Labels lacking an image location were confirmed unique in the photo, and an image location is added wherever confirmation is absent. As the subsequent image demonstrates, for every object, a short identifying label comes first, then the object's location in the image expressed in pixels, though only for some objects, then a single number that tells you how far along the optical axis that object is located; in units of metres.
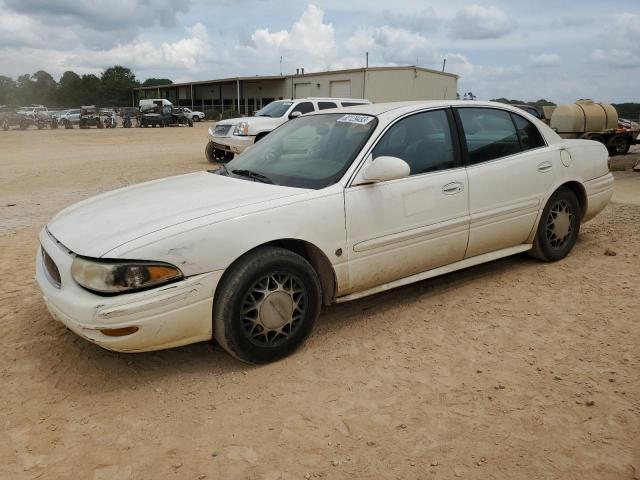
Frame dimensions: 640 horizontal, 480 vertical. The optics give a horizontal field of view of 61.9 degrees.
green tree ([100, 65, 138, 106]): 78.06
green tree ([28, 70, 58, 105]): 82.00
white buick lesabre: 2.87
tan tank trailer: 14.69
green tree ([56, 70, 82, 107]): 78.94
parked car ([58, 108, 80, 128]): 37.31
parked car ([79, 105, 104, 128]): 35.94
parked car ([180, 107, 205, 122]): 48.16
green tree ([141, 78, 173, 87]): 105.20
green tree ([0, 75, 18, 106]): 77.00
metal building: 30.64
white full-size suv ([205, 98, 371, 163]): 12.70
